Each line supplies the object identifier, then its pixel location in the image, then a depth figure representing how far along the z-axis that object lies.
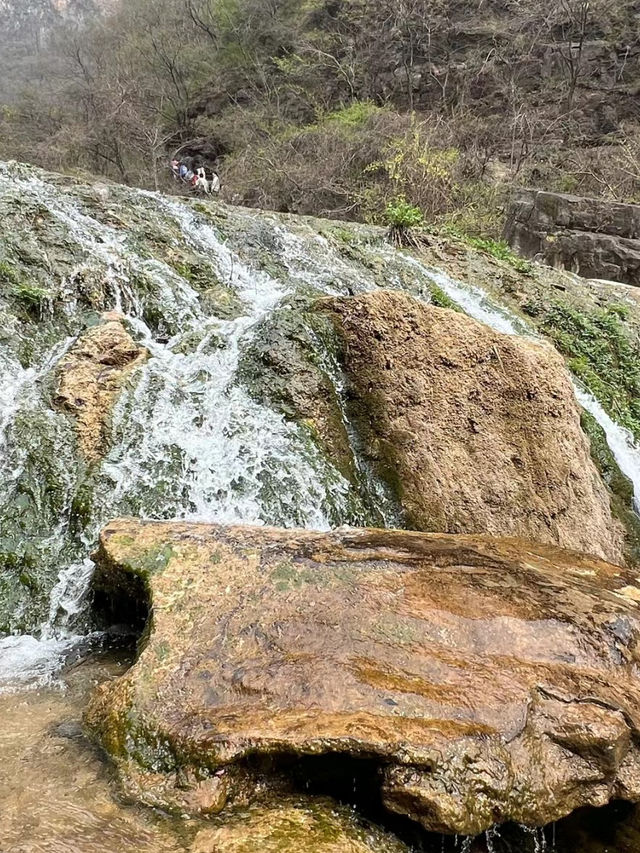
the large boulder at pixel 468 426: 5.42
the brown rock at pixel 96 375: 4.94
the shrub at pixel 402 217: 10.24
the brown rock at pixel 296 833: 2.01
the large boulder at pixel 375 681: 2.27
